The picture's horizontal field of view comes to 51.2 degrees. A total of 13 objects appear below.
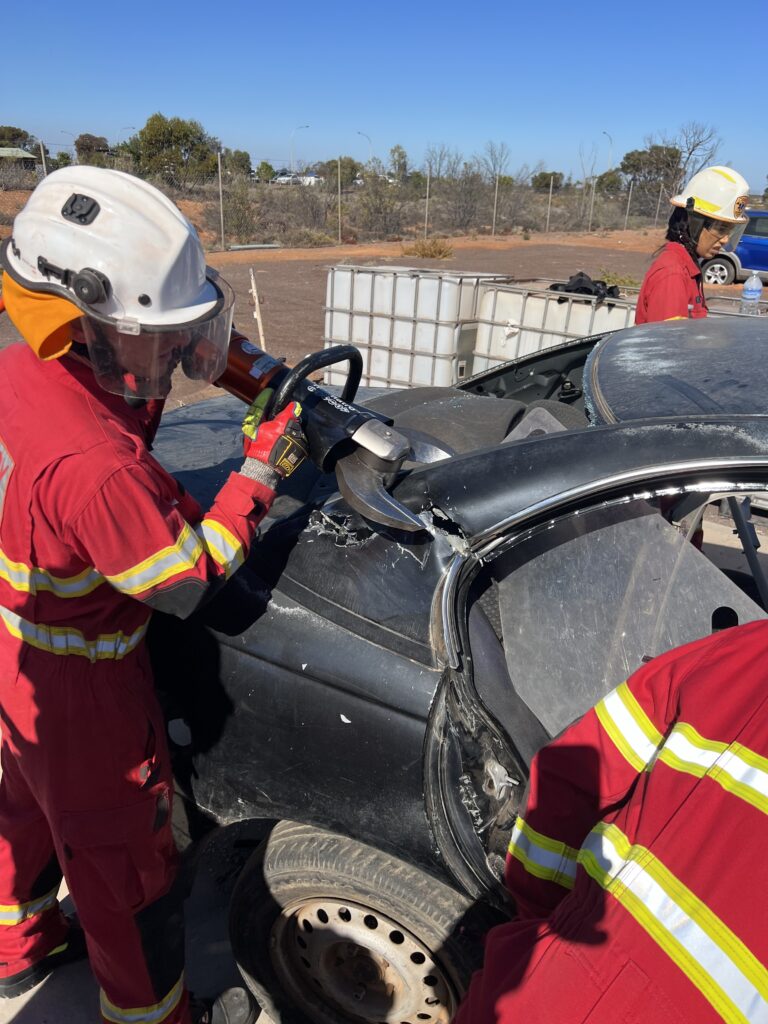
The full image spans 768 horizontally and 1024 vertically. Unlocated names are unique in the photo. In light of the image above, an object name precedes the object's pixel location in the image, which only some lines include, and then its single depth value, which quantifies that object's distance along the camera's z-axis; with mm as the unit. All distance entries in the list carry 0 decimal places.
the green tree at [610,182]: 45344
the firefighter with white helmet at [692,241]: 4027
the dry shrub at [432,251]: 24719
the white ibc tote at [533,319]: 6316
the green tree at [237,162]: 38675
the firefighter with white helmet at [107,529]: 1510
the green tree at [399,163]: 42938
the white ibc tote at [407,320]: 6660
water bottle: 6559
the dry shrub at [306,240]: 28562
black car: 1581
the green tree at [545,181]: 47750
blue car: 18688
